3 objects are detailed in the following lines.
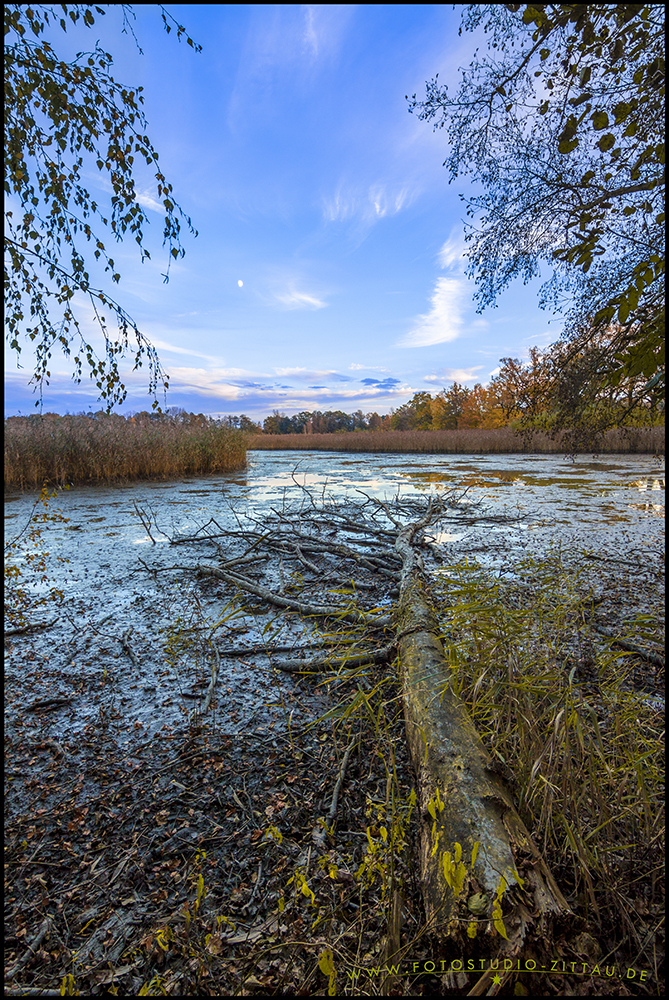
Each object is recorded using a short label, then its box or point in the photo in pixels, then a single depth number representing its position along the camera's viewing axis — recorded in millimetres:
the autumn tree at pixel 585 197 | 1813
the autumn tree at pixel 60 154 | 2533
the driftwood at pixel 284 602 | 2902
